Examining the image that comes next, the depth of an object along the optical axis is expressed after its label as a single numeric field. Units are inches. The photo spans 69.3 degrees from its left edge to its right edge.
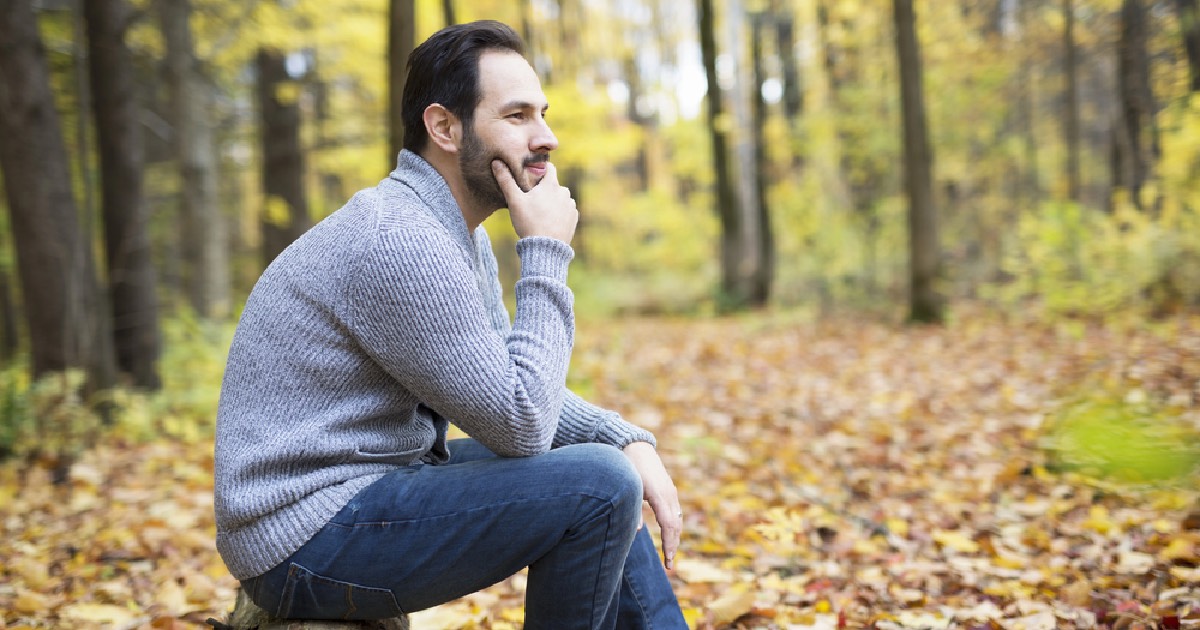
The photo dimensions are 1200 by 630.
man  72.3
